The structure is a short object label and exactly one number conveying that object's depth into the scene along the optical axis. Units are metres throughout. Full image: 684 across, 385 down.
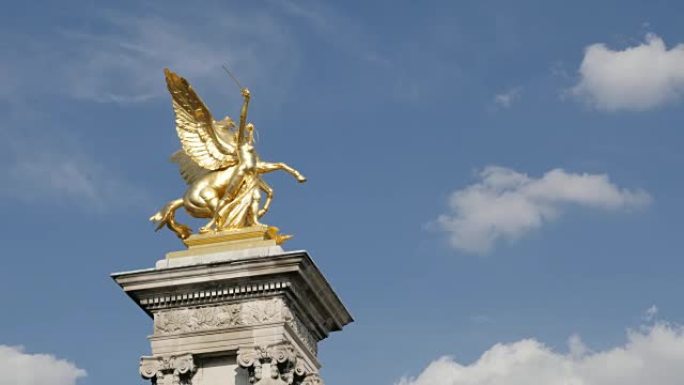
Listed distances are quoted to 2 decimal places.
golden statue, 35.53
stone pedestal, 33.28
